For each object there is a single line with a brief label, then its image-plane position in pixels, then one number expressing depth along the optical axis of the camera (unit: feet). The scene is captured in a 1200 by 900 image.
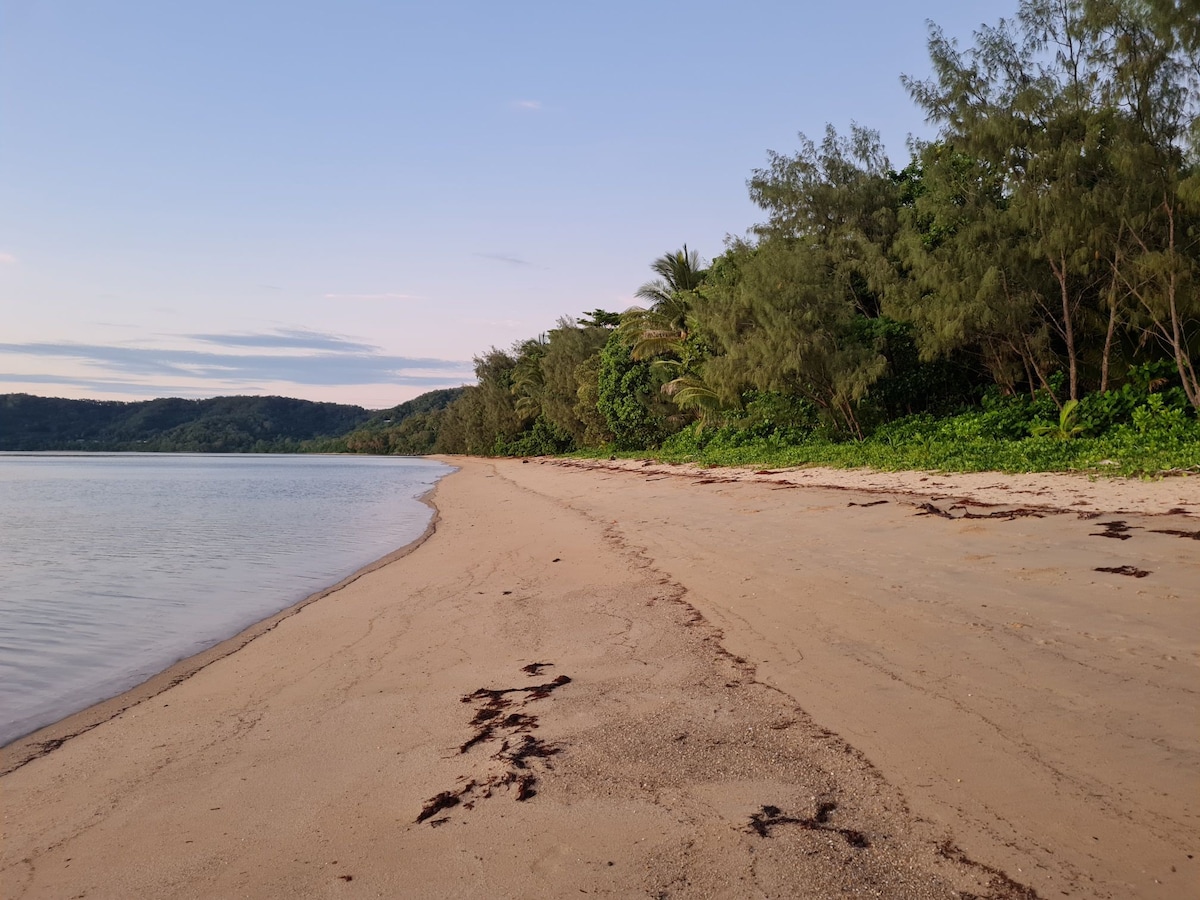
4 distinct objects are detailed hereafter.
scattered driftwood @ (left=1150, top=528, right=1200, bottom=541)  20.65
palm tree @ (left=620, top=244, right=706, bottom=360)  99.71
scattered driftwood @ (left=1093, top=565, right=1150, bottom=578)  17.39
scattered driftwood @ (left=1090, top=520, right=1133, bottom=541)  21.52
